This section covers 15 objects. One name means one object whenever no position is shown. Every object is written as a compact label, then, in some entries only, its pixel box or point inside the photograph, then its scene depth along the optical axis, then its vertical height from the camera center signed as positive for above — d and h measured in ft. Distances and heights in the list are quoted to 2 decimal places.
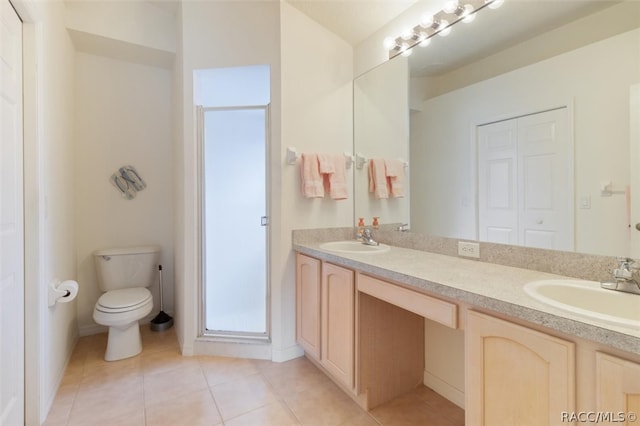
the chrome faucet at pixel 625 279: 3.38 -0.81
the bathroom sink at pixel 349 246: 6.64 -0.85
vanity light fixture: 5.37 +3.78
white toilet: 6.89 -2.14
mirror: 3.82 +1.34
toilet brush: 8.75 -3.33
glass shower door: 7.80 -0.25
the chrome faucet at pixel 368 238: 7.01 -0.68
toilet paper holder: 5.52 -1.55
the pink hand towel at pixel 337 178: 7.26 +0.81
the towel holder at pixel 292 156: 6.84 +1.30
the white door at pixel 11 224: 4.11 -0.18
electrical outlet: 5.23 -0.72
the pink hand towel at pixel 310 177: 6.88 +0.80
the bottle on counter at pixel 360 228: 7.46 -0.45
